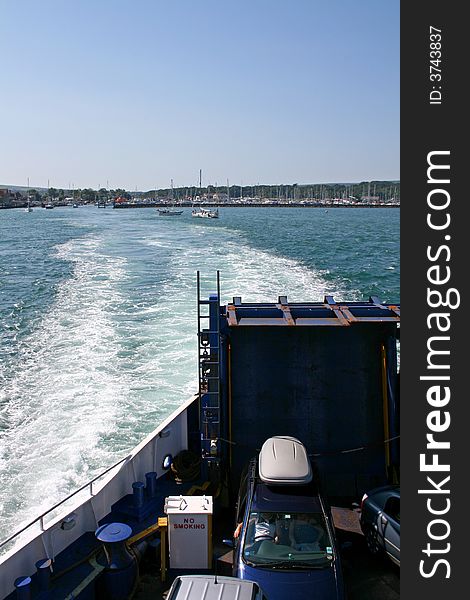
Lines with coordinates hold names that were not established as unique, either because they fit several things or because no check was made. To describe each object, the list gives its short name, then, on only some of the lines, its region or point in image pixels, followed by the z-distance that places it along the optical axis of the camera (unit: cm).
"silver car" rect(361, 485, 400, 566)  686
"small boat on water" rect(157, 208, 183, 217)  13926
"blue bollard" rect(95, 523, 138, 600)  654
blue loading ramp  873
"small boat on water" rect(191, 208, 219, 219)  12318
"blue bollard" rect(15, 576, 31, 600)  608
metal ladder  849
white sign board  692
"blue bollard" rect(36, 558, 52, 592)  638
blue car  579
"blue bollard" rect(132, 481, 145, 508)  789
